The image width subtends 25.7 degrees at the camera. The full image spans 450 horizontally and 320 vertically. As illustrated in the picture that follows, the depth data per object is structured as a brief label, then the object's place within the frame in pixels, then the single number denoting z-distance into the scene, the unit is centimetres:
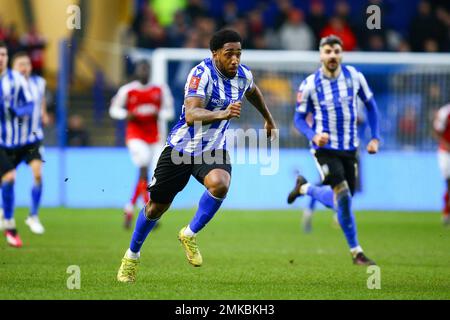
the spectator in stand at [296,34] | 2261
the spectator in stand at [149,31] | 2242
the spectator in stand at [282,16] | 2288
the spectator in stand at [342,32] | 2195
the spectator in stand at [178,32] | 2277
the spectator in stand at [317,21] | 2255
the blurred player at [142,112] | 1642
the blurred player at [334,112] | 1118
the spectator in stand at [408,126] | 2009
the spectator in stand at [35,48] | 2081
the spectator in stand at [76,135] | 2081
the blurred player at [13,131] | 1272
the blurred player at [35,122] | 1385
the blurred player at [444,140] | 1725
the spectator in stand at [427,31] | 2262
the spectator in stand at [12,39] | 2131
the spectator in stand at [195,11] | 2351
